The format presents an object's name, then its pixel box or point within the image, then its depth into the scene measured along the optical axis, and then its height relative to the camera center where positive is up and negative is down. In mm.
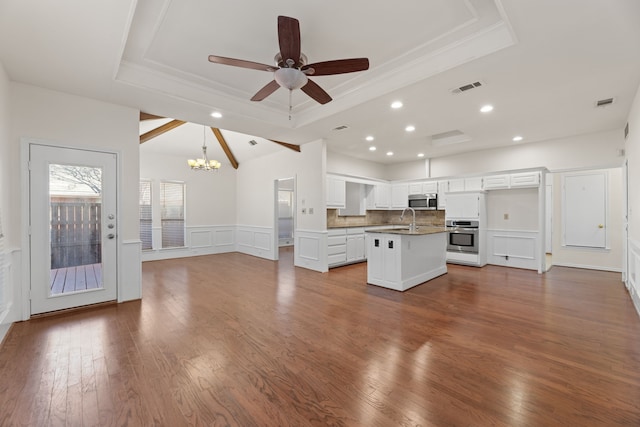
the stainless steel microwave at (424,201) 7264 +322
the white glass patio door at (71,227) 3430 -184
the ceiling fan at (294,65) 2453 +1380
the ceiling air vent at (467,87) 3396 +1562
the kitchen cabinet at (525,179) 5811 +719
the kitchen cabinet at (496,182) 6199 +710
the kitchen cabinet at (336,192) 6504 +500
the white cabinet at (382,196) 7926 +496
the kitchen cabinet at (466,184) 6570 +704
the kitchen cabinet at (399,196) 7874 +494
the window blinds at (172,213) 7648 +1
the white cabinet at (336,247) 6176 -750
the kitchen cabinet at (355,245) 6699 -771
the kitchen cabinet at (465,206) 6348 +177
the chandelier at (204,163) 6693 +1203
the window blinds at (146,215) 7324 -52
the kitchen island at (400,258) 4398 -734
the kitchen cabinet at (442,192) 7094 +535
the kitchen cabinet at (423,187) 7329 +692
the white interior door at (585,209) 6008 +96
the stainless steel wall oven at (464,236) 6359 -529
